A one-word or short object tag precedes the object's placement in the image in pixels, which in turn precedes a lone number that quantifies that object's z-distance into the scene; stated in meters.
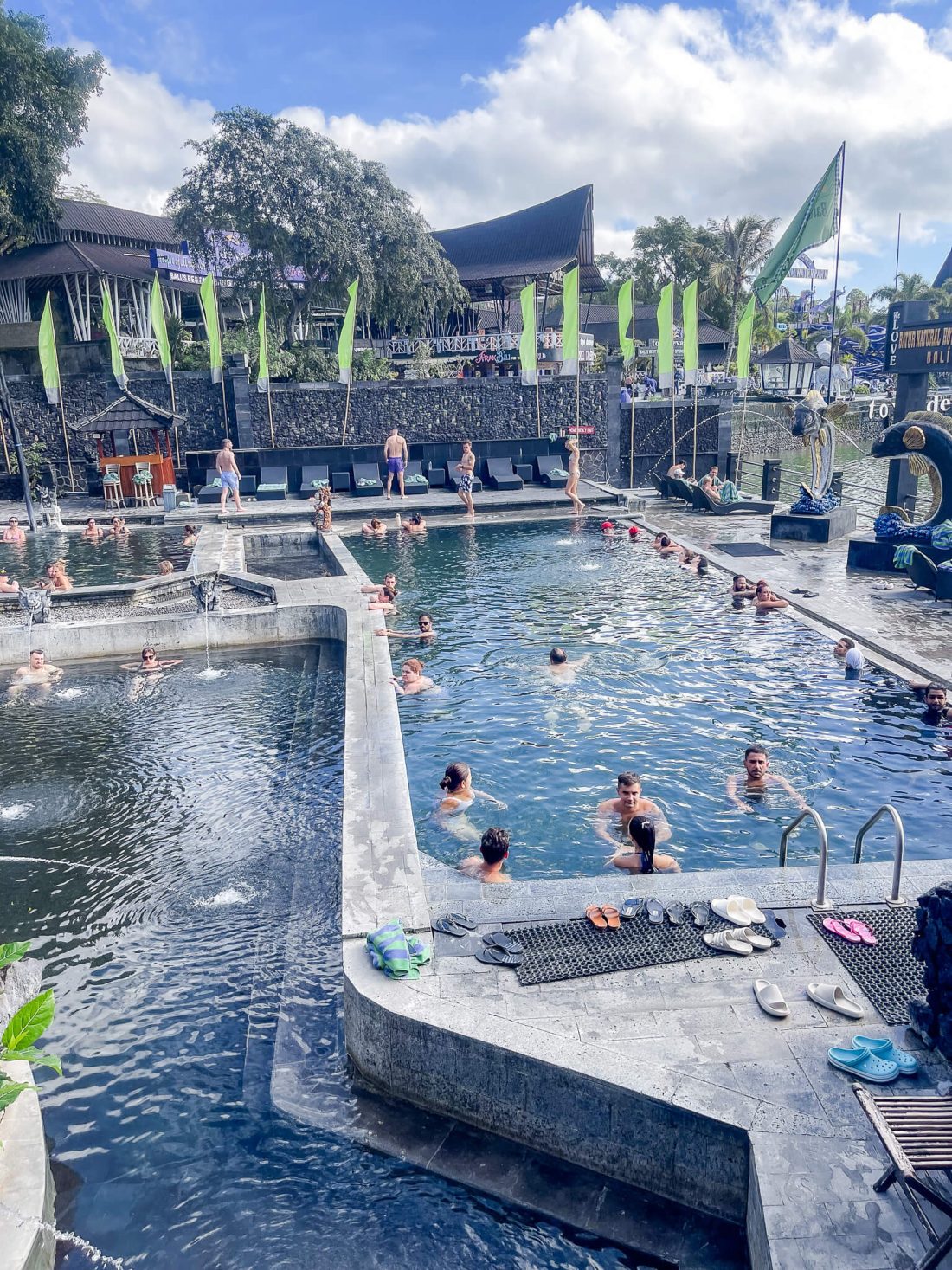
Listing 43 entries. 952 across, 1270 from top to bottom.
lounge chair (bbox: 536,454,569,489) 28.75
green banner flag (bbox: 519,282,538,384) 27.72
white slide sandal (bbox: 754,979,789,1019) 5.09
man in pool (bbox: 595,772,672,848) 8.06
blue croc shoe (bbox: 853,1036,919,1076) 4.62
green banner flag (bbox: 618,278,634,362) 28.52
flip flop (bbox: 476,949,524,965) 5.65
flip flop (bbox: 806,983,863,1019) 5.10
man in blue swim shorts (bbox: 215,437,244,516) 24.11
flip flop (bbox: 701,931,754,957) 5.71
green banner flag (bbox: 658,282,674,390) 26.67
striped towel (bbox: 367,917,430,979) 5.46
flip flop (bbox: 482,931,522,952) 5.79
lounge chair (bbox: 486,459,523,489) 28.23
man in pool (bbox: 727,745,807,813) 8.73
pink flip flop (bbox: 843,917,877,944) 5.77
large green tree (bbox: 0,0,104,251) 34.03
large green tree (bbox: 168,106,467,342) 32.16
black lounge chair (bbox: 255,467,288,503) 27.05
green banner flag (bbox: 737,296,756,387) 26.84
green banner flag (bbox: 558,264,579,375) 27.80
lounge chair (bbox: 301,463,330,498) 27.92
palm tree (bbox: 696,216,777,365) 55.28
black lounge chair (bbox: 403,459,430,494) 27.56
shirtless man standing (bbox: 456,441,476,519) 24.47
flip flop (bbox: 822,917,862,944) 5.78
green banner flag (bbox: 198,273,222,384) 27.47
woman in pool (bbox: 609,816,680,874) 7.14
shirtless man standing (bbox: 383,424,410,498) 26.36
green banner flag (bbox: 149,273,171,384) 27.31
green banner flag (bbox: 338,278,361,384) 28.02
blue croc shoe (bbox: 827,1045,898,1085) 4.57
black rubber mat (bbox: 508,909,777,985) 5.61
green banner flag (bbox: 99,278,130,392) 26.81
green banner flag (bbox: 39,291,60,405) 26.50
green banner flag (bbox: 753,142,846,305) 20.41
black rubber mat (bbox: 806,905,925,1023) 5.23
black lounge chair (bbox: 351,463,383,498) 27.55
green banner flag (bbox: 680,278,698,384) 26.75
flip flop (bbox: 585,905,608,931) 6.04
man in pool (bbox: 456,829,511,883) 7.07
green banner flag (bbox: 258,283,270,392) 27.17
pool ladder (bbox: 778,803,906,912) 5.68
